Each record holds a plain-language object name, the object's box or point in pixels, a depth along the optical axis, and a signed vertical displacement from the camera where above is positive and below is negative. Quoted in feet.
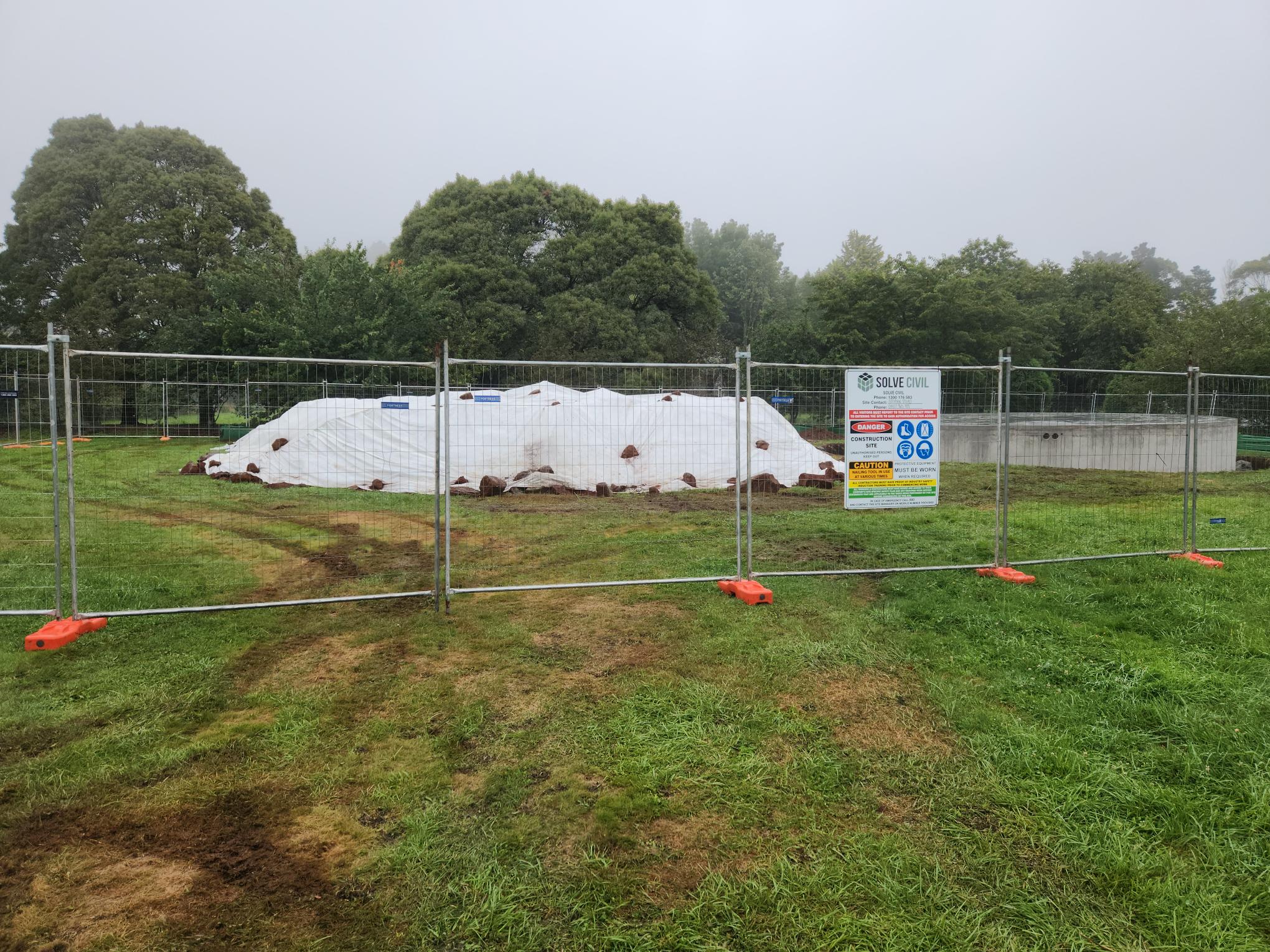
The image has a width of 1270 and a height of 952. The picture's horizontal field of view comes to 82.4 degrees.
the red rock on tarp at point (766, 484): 46.19 -2.83
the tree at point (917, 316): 104.01 +18.29
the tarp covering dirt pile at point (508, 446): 46.55 -0.48
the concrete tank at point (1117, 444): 56.85 -0.27
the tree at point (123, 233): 92.38 +28.00
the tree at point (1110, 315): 126.72 +22.21
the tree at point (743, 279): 184.55 +42.58
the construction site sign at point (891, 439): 20.93 +0.02
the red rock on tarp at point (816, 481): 46.83 -2.67
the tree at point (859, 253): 207.39 +55.95
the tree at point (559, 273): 110.83 +26.61
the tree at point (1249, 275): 216.33 +55.67
